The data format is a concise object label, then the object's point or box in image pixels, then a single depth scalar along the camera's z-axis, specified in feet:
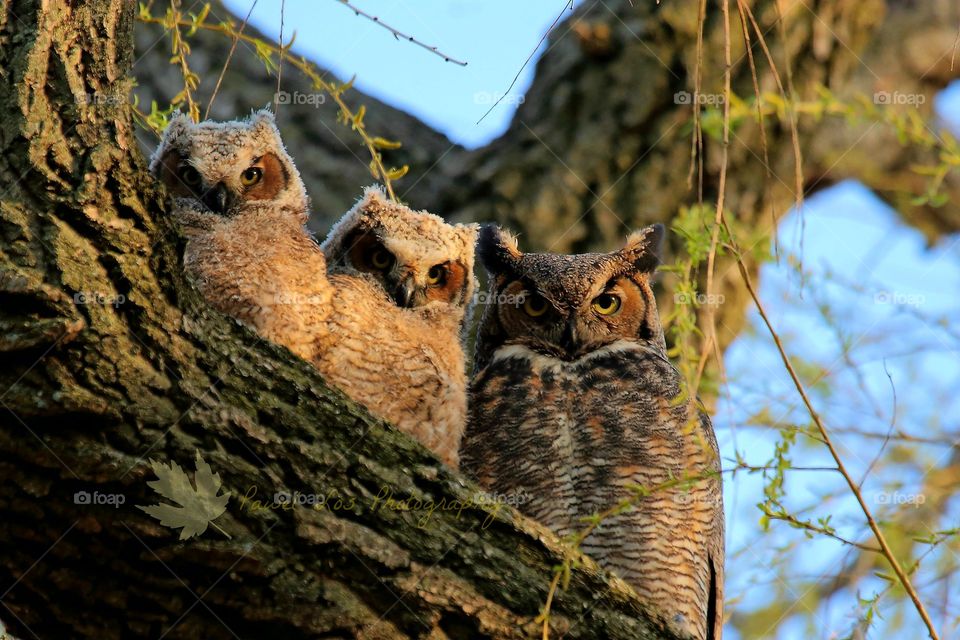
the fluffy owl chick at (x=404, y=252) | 19.53
